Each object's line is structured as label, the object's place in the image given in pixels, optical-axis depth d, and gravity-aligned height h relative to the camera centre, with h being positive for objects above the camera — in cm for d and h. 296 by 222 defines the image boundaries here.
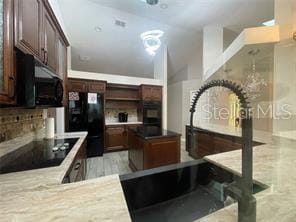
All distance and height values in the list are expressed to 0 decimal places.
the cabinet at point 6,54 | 106 +35
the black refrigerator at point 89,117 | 423 -23
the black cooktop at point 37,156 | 118 -41
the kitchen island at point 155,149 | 280 -70
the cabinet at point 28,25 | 122 +69
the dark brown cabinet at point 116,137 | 482 -86
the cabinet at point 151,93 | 531 +51
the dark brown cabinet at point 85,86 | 433 +60
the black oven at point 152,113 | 534 -15
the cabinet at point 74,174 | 122 -58
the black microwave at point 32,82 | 124 +21
